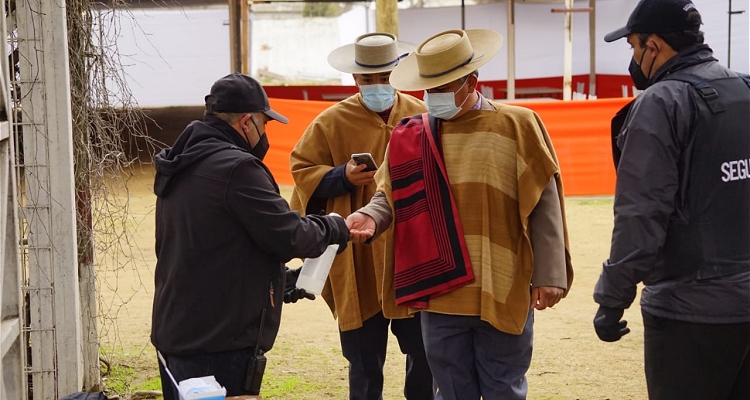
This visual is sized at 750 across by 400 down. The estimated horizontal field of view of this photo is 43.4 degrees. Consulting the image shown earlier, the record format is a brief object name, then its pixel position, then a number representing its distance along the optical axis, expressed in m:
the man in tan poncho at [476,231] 3.85
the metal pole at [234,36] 17.16
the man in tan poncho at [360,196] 4.75
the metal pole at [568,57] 15.82
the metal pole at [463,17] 16.84
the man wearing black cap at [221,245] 3.57
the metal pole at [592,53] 17.81
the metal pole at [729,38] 15.38
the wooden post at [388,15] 11.64
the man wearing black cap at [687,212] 3.36
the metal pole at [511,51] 16.75
